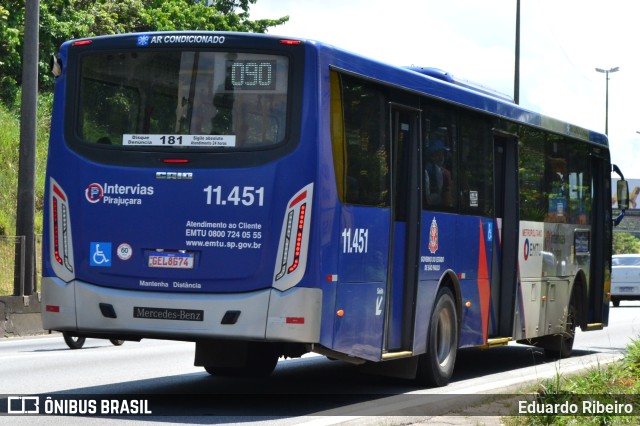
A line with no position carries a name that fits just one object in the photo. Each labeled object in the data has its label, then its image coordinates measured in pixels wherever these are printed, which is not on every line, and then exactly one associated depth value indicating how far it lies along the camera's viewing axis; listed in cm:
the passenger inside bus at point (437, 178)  1325
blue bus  1077
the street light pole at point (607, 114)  7862
